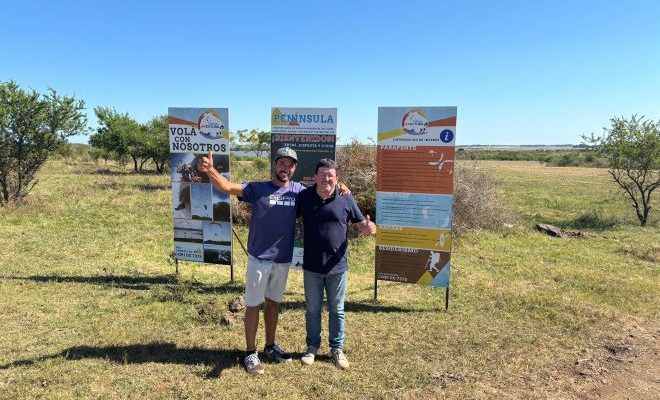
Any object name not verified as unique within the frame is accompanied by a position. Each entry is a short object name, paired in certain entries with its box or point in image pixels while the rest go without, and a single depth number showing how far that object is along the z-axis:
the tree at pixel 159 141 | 30.08
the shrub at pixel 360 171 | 12.38
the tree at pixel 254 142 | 18.28
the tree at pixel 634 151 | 15.90
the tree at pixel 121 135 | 32.94
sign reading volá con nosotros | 6.89
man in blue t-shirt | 4.14
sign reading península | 6.55
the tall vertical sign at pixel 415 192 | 6.12
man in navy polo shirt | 4.22
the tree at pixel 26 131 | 14.31
